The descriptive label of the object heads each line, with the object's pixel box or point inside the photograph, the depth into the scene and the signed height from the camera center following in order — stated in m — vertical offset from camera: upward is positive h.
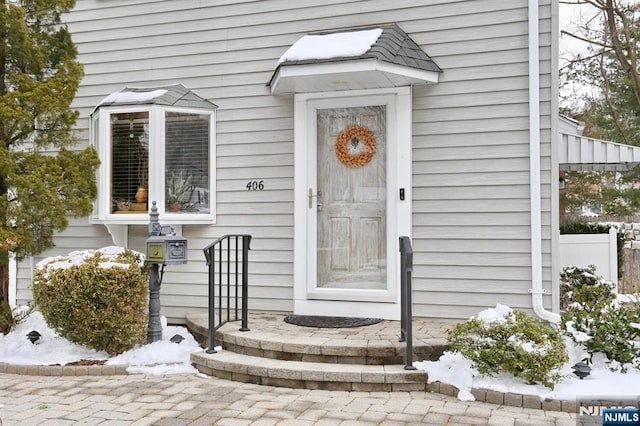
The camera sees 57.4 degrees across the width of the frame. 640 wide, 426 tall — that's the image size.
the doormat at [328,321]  4.93 -0.89
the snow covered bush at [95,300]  4.57 -0.64
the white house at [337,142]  4.95 +0.71
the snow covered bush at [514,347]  3.65 -0.83
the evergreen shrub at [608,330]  3.86 -0.76
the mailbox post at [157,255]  4.84 -0.30
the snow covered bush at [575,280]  6.15 -0.66
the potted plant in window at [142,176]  5.74 +0.43
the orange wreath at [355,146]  5.37 +0.67
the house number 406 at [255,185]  5.69 +0.33
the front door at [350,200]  5.22 +0.17
